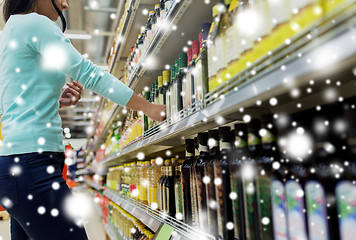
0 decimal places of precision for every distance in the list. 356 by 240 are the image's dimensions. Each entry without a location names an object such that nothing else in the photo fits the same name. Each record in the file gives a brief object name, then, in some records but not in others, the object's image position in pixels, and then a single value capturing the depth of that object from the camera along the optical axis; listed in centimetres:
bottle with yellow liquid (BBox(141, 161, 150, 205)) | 222
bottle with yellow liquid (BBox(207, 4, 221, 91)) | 104
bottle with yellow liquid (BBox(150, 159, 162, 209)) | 192
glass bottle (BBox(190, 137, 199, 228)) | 125
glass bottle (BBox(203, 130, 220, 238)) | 108
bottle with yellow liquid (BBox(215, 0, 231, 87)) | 98
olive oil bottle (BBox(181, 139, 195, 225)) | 136
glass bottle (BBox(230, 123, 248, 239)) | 91
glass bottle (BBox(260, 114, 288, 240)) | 75
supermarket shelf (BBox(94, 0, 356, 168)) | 51
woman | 101
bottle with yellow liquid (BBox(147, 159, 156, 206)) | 202
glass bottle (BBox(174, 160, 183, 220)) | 149
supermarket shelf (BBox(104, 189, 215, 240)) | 121
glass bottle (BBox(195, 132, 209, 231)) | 117
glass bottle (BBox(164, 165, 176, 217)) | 163
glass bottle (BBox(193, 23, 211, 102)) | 118
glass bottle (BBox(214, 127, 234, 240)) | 99
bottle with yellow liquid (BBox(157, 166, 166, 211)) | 178
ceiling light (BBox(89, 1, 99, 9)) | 450
